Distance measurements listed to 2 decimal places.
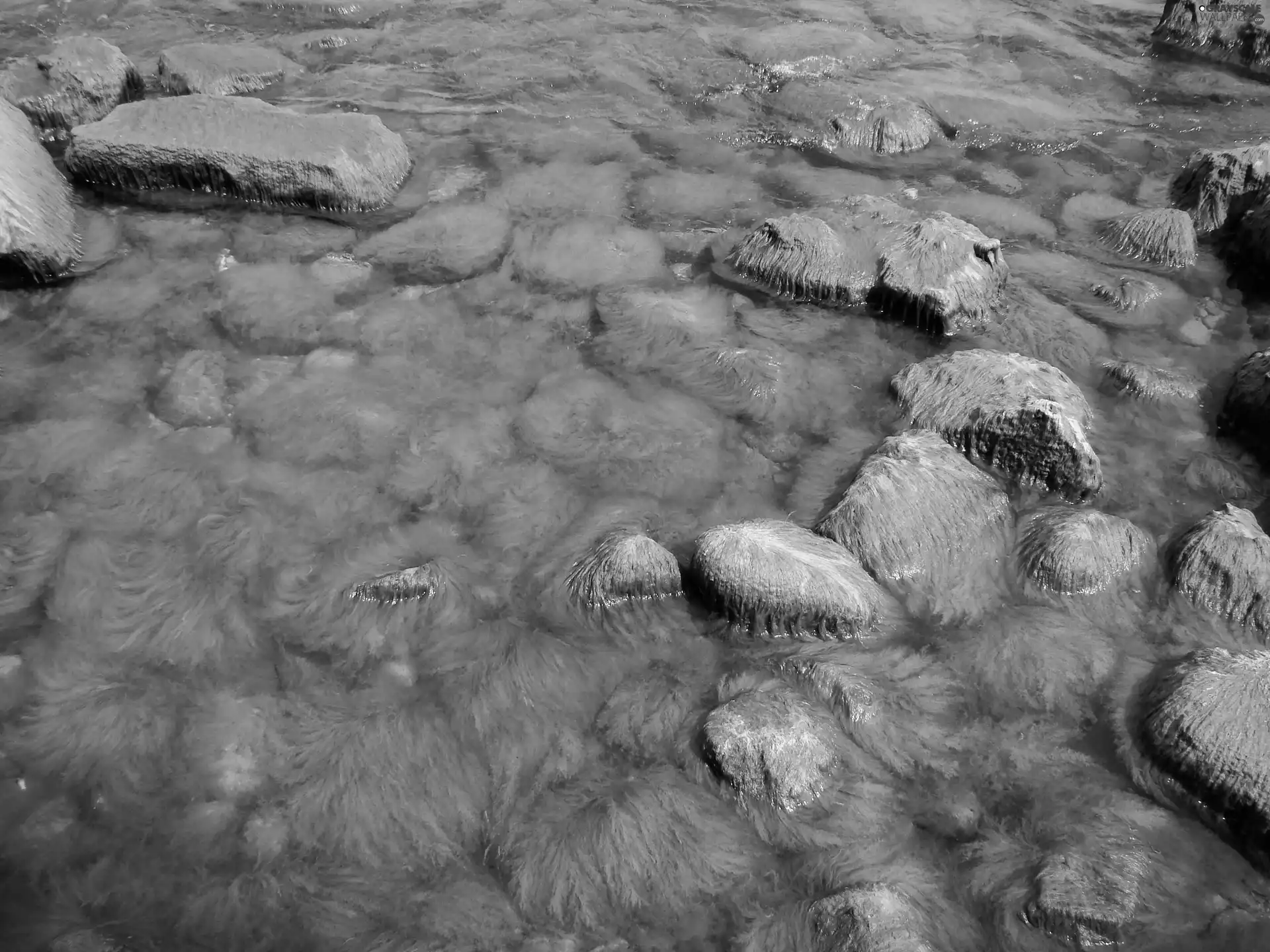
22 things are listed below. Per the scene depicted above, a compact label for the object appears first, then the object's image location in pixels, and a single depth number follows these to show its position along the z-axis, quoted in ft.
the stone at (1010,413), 11.07
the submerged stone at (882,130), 18.48
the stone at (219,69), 18.19
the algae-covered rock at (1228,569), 9.80
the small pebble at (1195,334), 14.06
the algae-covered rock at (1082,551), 10.23
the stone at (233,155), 15.61
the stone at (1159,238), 15.57
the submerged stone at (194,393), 12.00
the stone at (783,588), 9.54
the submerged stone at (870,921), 7.13
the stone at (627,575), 9.96
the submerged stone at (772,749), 8.31
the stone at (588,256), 14.78
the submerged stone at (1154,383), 12.89
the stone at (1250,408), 11.94
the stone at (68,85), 16.93
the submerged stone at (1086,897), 7.39
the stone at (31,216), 13.57
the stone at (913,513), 10.41
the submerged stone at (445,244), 14.75
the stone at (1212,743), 8.04
